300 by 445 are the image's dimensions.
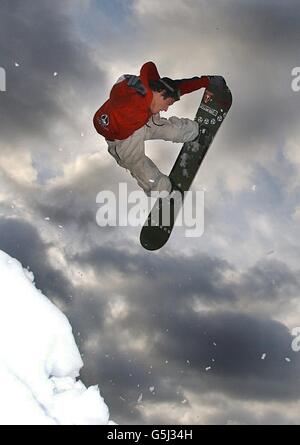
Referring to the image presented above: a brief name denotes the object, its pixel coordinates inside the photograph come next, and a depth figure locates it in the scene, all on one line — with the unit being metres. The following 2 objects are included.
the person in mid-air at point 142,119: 11.11
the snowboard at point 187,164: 13.94
